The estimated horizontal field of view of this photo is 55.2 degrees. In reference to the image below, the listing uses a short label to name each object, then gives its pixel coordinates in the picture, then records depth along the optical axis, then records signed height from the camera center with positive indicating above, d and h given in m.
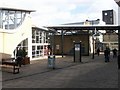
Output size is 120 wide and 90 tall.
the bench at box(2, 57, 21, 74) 7.28 -1.25
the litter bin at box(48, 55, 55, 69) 8.81 -1.16
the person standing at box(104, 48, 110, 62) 12.20 -0.98
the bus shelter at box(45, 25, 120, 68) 19.51 +3.04
